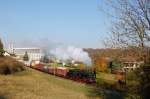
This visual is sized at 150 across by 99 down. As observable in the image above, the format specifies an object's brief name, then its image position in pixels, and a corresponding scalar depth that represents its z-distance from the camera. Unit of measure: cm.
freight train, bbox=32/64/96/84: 3501
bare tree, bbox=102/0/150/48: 1683
